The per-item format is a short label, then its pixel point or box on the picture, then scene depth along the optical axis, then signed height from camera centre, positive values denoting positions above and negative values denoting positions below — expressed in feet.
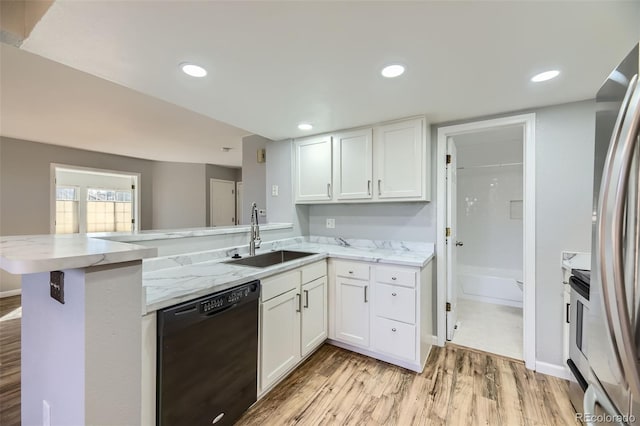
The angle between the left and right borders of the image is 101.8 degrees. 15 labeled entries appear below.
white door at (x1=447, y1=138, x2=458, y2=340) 8.34 -0.77
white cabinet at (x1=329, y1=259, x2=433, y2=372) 6.88 -2.79
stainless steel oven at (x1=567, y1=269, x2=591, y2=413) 3.56 -2.01
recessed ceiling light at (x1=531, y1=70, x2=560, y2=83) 5.29 +2.84
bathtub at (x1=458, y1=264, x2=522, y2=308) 11.43 -3.35
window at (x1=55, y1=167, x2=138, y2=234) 15.85 +0.70
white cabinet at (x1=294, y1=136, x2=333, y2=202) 9.39 +1.59
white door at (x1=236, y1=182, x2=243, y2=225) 22.71 +1.04
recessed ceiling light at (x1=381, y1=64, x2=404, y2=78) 5.07 +2.84
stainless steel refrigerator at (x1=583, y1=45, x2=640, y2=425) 1.90 -0.37
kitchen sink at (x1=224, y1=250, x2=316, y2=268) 7.33 -1.44
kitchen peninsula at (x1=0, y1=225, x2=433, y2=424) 2.68 -1.32
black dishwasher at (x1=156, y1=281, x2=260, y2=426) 3.92 -2.50
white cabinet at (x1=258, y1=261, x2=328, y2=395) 5.80 -2.74
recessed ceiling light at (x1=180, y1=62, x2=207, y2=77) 4.99 +2.82
